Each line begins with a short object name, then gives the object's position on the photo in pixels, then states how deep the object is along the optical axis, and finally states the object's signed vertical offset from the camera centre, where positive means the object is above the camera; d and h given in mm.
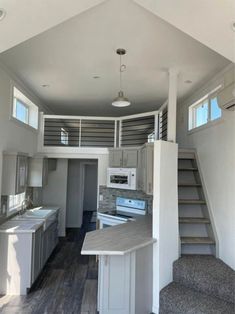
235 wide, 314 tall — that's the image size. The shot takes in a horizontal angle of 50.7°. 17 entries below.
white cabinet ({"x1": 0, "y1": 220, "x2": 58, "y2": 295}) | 3594 -1333
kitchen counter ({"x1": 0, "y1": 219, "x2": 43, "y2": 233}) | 3662 -848
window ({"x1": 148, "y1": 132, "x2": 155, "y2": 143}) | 6462 +981
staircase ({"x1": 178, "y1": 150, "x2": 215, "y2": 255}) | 3672 -615
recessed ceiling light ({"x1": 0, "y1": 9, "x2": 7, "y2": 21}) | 1959 +1261
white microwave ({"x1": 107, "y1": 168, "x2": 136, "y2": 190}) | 4902 -103
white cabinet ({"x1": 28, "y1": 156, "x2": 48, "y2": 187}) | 4875 +11
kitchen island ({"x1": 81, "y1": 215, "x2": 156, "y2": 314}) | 2865 -1206
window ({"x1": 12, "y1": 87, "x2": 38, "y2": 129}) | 4574 +1284
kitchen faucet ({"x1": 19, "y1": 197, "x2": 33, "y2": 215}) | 4791 -682
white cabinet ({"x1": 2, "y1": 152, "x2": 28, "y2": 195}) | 3729 -27
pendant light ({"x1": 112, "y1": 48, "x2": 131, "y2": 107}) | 3547 +1028
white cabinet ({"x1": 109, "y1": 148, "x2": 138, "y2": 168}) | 4961 +327
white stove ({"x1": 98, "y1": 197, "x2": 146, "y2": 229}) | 5055 -862
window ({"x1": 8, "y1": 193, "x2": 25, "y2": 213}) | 4296 -559
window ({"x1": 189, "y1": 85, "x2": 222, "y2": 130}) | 4000 +1171
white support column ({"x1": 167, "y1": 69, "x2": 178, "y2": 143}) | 3656 +867
